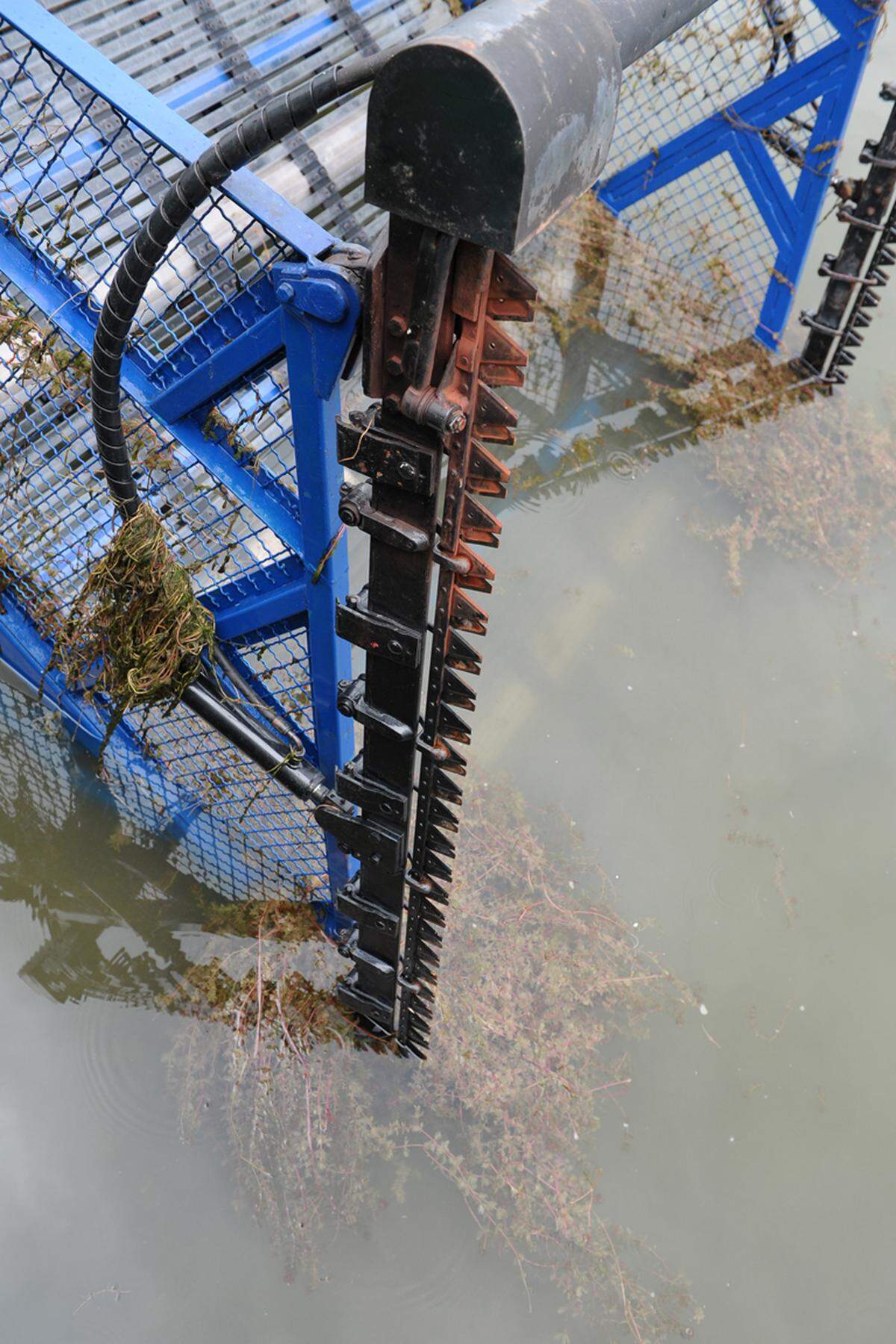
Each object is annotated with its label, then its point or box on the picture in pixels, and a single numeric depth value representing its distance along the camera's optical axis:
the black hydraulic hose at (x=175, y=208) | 1.37
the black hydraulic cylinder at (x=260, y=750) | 2.35
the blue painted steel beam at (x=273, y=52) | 4.32
